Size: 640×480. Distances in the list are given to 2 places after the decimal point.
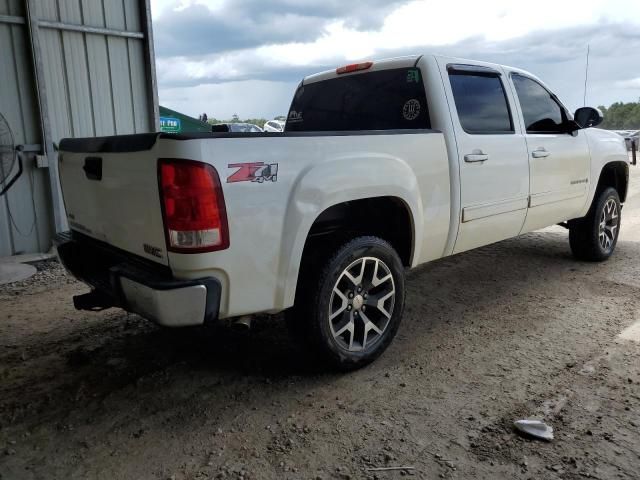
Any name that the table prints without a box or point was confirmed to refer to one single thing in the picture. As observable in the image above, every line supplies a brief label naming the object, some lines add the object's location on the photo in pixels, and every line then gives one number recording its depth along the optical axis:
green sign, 10.61
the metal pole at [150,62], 7.23
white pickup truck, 2.46
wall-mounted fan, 6.12
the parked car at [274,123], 19.72
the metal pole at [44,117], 6.18
